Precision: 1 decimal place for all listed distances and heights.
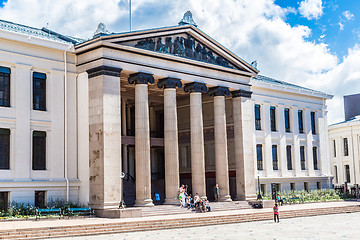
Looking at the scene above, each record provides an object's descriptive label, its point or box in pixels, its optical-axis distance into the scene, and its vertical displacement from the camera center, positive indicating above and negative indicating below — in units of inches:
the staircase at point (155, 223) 967.0 -99.6
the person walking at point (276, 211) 1248.5 -86.1
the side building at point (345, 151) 2751.0 +126.3
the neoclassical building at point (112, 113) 1288.1 +192.0
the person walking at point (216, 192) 1632.9 -47.8
